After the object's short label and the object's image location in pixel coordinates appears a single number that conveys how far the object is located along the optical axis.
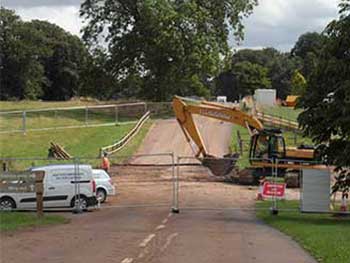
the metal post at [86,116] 62.13
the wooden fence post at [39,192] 25.06
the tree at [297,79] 105.28
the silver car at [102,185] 33.54
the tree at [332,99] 26.19
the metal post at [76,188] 29.39
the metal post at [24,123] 53.71
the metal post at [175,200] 29.11
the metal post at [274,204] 28.58
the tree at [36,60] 122.69
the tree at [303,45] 159.25
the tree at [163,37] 70.12
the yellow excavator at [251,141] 41.81
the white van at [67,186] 29.78
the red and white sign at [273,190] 30.70
